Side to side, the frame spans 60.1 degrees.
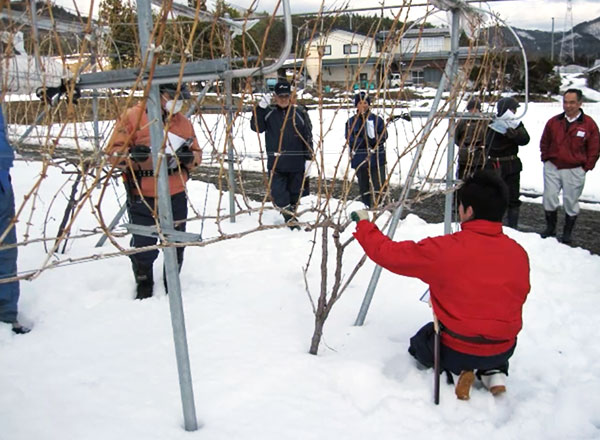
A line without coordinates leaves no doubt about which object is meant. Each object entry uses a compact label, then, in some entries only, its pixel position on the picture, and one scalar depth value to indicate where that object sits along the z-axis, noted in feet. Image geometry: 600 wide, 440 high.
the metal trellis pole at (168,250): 5.90
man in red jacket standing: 18.03
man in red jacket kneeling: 8.17
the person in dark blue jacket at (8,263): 10.29
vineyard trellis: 5.62
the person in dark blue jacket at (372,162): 19.18
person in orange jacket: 11.18
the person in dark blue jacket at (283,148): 18.42
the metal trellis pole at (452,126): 10.92
